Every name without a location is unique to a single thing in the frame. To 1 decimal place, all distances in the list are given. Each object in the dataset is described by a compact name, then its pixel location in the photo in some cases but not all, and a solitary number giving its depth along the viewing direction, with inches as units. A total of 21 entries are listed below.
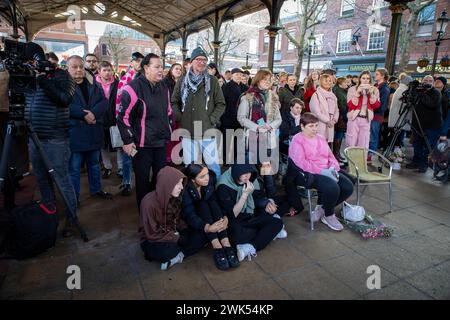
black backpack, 104.7
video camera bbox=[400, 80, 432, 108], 227.3
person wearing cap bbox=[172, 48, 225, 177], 140.5
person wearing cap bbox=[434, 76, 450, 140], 239.1
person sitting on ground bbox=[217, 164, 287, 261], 116.1
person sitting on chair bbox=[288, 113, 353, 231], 137.1
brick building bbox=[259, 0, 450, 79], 693.9
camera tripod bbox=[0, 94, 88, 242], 101.4
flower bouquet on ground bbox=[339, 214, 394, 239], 131.5
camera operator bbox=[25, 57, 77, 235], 111.1
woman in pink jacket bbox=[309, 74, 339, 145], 196.5
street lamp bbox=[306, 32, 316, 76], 660.9
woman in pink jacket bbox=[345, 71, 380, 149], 217.0
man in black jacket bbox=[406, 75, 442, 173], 224.5
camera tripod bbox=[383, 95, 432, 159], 232.4
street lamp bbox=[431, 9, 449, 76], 437.2
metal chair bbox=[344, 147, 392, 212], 153.8
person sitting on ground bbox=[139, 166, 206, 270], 104.1
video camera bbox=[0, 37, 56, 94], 99.2
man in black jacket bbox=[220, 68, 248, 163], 195.0
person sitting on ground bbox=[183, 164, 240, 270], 109.0
